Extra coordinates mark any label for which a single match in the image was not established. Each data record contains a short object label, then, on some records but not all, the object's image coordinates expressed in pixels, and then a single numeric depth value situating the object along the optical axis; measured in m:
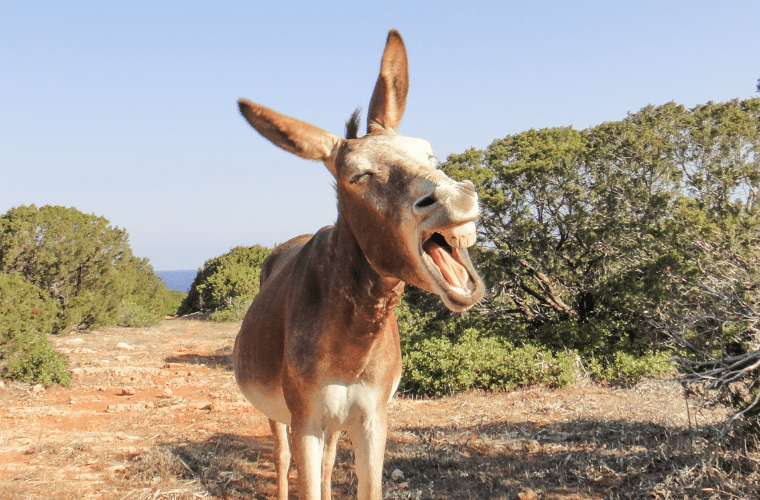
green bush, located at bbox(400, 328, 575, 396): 8.81
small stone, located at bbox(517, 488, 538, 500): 4.39
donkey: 1.92
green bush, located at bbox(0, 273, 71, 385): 9.14
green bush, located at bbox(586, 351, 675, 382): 9.01
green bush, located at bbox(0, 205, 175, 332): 15.15
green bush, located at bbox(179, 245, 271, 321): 22.78
